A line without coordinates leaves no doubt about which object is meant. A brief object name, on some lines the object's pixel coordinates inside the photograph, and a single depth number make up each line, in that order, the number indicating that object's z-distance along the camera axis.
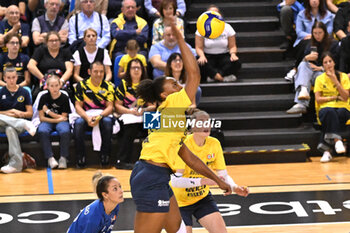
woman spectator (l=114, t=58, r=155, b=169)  17.46
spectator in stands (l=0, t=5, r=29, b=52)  19.47
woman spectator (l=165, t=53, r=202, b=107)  17.43
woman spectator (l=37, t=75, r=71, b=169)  17.44
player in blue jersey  9.49
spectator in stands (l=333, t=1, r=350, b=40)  19.92
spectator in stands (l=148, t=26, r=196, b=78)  18.45
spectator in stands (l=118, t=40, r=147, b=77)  18.43
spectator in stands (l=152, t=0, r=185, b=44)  19.37
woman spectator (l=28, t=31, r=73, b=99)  18.75
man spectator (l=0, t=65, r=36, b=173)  17.26
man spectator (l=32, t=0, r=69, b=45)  19.65
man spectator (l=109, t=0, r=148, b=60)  19.43
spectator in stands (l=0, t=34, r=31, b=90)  18.84
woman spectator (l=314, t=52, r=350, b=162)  17.67
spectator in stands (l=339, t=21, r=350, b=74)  19.03
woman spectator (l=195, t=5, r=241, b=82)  19.19
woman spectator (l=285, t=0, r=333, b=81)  20.06
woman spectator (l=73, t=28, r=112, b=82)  18.76
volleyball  12.64
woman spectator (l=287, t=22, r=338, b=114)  18.88
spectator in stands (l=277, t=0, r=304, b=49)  20.64
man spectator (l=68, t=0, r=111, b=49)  19.52
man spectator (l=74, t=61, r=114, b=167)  17.50
